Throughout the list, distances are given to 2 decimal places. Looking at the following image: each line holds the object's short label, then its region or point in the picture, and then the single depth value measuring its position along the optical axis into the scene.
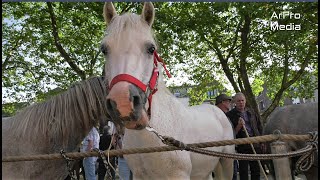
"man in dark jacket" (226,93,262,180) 5.97
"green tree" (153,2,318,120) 11.48
